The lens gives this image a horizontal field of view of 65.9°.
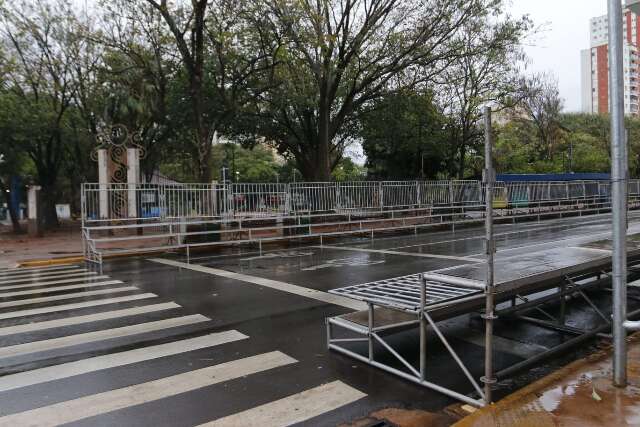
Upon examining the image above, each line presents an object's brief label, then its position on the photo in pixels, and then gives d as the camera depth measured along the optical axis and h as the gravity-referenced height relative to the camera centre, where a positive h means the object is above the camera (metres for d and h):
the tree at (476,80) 22.08 +6.83
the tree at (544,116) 45.41 +8.04
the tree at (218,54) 17.95 +6.40
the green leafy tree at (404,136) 27.08 +4.09
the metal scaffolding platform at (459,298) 4.53 -0.98
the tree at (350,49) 19.25 +6.65
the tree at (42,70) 23.61 +7.29
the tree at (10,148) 24.00 +3.49
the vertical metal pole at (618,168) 4.09 +0.24
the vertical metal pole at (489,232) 3.88 -0.25
